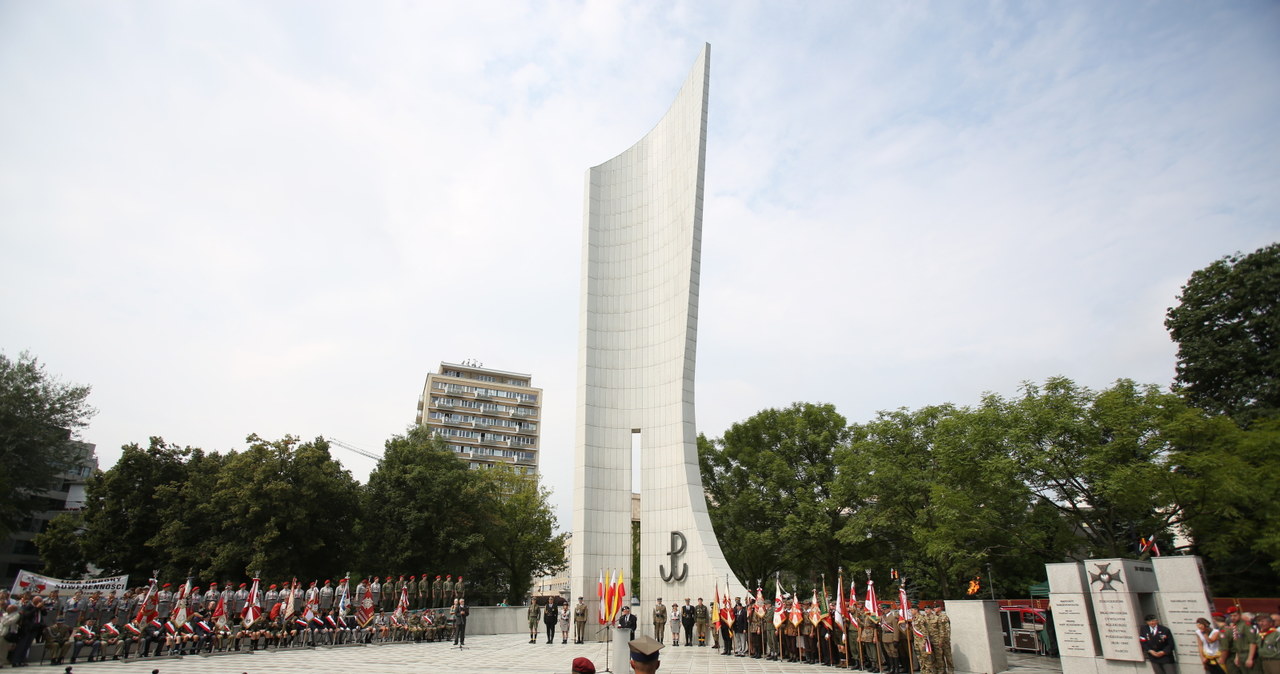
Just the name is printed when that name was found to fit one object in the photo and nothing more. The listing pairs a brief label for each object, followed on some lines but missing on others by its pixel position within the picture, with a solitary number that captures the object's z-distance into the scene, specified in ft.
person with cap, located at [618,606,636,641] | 60.48
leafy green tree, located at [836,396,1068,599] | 70.54
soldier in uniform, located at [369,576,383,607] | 75.05
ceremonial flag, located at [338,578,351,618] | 69.35
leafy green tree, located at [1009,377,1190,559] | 58.90
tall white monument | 78.48
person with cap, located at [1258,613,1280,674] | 34.55
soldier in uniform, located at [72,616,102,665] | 49.70
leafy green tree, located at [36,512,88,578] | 103.04
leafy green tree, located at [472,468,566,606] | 135.95
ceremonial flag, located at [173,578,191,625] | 56.48
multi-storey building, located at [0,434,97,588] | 157.79
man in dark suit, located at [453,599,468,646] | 65.31
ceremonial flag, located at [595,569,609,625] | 54.60
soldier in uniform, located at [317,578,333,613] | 70.08
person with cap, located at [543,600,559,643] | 71.51
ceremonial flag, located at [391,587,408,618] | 76.62
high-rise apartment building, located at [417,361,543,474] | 249.34
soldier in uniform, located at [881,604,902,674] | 47.73
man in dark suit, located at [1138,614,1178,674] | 37.32
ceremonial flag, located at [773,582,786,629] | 57.21
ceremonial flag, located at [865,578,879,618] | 49.62
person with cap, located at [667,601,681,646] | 72.49
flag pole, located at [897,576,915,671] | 46.78
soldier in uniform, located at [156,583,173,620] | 59.93
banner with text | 64.54
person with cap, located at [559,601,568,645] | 72.79
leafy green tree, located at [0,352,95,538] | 99.30
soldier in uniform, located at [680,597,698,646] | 70.28
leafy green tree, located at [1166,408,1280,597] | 56.75
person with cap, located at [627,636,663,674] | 16.20
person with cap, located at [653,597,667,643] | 70.13
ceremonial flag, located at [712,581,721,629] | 64.86
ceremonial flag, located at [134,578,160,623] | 53.98
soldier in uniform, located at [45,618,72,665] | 48.06
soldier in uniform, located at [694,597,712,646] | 69.97
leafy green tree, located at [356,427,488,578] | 102.68
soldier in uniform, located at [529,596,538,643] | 73.31
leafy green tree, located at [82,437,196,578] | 96.07
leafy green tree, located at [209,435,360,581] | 88.33
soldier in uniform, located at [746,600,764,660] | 60.08
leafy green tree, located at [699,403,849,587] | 102.63
